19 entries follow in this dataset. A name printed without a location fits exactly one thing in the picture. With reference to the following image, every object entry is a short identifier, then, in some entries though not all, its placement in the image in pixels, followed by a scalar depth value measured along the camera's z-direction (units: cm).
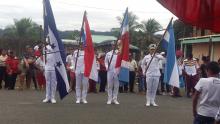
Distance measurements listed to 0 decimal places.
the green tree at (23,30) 5812
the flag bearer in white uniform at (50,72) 1429
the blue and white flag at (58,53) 1409
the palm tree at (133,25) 5683
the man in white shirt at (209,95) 653
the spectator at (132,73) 2188
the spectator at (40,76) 2008
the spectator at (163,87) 2140
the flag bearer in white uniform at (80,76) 1473
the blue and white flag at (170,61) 1548
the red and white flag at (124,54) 1505
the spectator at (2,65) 2111
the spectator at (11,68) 2097
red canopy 317
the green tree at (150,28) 5635
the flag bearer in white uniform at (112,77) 1495
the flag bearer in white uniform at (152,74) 1466
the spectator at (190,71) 1975
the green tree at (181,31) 5429
